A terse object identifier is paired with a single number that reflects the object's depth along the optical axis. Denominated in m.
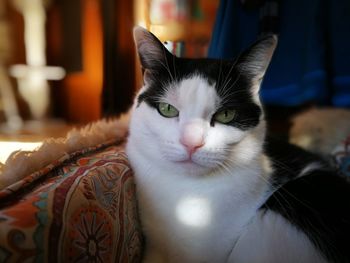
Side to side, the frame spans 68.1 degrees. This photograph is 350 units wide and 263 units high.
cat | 0.18
